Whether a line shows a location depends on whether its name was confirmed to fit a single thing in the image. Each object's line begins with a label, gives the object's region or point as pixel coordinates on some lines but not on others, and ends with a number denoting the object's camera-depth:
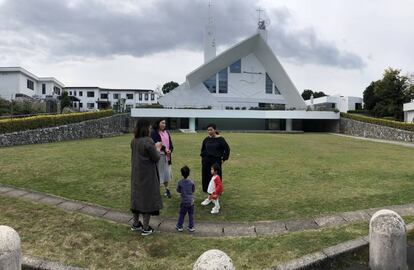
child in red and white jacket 5.73
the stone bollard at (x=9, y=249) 3.20
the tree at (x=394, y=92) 32.00
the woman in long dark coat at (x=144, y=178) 4.68
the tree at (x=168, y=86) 71.06
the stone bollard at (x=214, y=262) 2.83
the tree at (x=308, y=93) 74.97
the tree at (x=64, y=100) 40.36
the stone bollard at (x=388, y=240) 3.65
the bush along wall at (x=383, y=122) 22.09
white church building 35.72
